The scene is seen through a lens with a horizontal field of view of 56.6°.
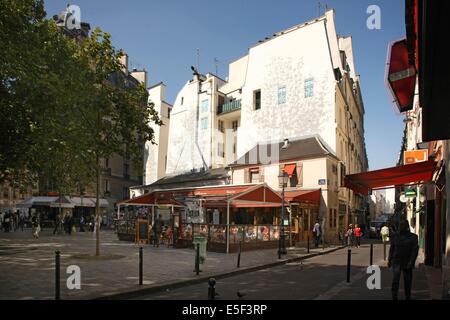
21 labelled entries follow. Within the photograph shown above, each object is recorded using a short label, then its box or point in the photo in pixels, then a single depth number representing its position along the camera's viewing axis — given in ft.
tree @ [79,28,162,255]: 51.16
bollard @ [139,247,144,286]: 33.45
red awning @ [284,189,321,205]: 84.43
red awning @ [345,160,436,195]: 38.68
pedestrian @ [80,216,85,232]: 122.33
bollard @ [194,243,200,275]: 40.07
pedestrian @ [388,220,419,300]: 26.48
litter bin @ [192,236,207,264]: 42.81
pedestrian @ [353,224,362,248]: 89.71
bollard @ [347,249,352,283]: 37.36
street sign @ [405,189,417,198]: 75.10
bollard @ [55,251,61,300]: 25.94
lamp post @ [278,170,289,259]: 58.49
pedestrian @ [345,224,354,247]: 86.05
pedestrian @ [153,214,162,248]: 71.82
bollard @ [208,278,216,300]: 21.89
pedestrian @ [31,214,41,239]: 82.33
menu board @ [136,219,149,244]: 76.64
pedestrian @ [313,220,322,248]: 80.02
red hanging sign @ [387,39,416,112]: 20.80
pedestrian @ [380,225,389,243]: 68.51
